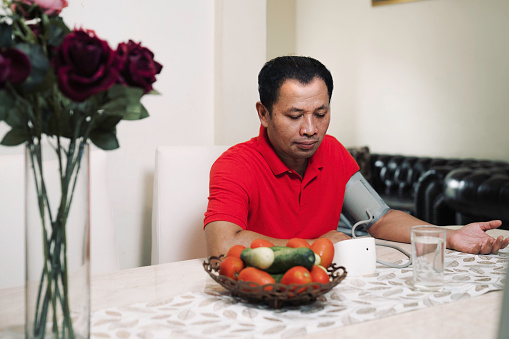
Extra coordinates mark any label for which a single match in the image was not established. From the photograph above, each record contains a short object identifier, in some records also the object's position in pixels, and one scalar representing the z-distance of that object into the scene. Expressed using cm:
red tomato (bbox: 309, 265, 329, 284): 96
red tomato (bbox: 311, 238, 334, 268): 108
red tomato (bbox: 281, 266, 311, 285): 94
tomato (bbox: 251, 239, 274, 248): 105
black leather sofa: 320
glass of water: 110
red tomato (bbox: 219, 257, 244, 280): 102
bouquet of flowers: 71
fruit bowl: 93
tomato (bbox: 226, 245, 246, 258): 107
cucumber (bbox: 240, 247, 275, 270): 97
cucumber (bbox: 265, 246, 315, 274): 96
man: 168
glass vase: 76
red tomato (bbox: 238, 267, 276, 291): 95
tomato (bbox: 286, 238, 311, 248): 104
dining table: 89
